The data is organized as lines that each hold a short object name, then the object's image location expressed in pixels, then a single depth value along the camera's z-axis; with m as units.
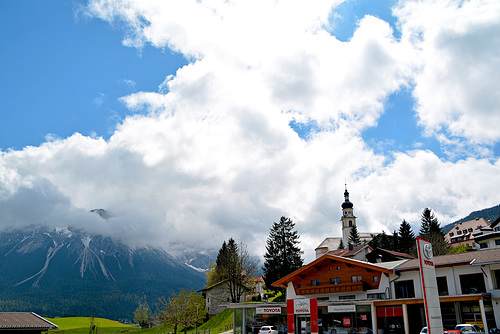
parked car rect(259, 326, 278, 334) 40.81
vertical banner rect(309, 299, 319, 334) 38.45
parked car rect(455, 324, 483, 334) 28.44
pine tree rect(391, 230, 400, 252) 81.74
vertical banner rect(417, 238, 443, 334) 19.91
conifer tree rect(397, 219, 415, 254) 78.88
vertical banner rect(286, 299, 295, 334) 39.72
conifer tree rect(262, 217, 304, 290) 71.94
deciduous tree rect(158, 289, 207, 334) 62.31
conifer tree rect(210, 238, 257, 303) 70.38
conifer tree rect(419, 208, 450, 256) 67.23
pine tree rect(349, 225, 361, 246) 115.44
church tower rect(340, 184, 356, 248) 134.75
